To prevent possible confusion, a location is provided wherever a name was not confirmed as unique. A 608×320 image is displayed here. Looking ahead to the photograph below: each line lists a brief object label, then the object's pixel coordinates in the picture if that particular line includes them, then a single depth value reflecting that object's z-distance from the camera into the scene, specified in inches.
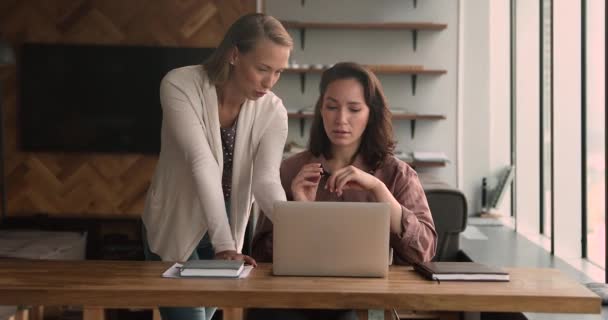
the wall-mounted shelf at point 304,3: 248.6
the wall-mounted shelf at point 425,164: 240.9
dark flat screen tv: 245.1
